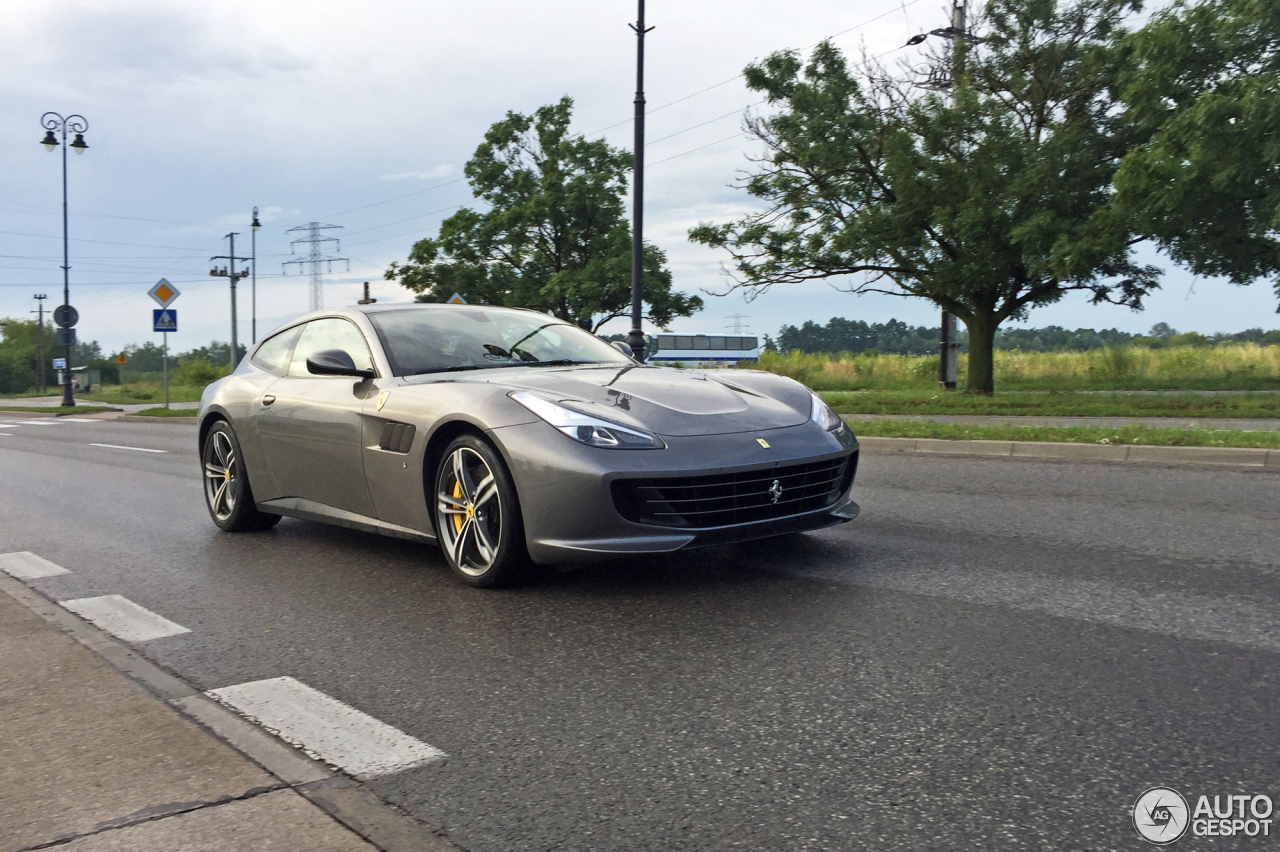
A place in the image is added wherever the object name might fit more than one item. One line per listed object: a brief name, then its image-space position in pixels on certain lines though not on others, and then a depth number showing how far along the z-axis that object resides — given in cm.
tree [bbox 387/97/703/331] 3844
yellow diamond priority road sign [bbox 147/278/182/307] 2739
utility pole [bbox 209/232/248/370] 6794
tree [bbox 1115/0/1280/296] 1817
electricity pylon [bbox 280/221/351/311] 7344
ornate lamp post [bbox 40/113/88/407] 3538
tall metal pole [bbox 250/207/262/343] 7194
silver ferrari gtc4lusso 455
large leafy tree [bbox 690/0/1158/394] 2128
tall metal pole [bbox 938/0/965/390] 2622
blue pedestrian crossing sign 2739
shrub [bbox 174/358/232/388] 6844
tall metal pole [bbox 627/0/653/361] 1914
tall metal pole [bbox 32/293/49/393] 9806
